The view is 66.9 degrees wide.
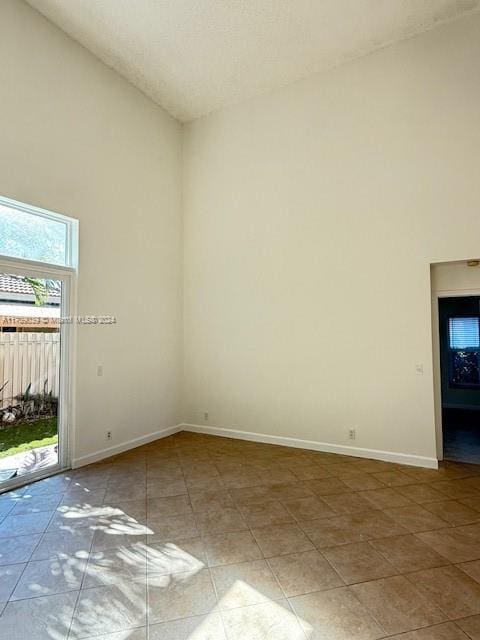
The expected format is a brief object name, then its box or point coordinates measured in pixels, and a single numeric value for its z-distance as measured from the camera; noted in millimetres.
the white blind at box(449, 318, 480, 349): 6852
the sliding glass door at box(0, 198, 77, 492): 3672
